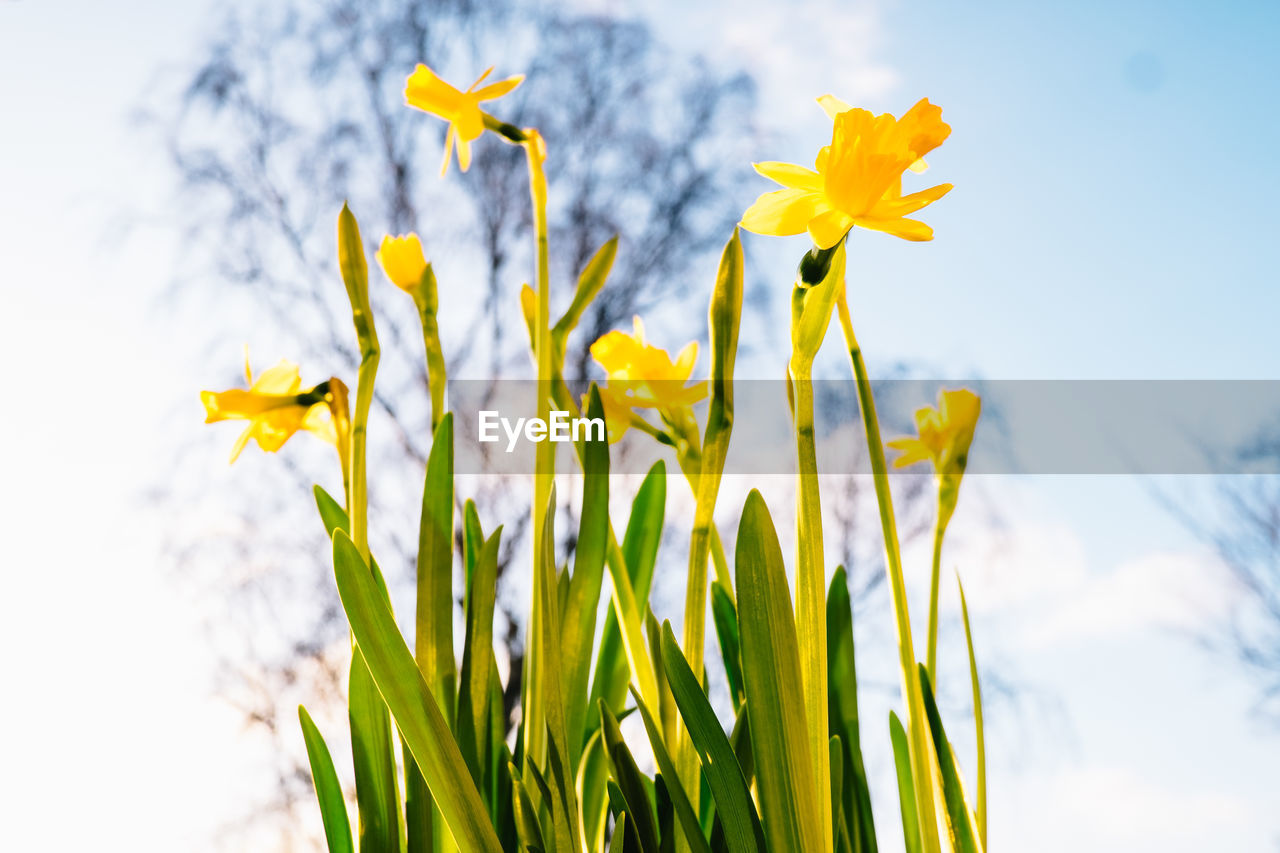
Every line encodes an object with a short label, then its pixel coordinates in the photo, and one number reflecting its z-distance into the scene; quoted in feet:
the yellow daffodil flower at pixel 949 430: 1.69
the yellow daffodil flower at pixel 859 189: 1.18
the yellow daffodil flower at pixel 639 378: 1.60
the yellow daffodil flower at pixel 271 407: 1.59
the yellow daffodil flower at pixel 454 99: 1.57
